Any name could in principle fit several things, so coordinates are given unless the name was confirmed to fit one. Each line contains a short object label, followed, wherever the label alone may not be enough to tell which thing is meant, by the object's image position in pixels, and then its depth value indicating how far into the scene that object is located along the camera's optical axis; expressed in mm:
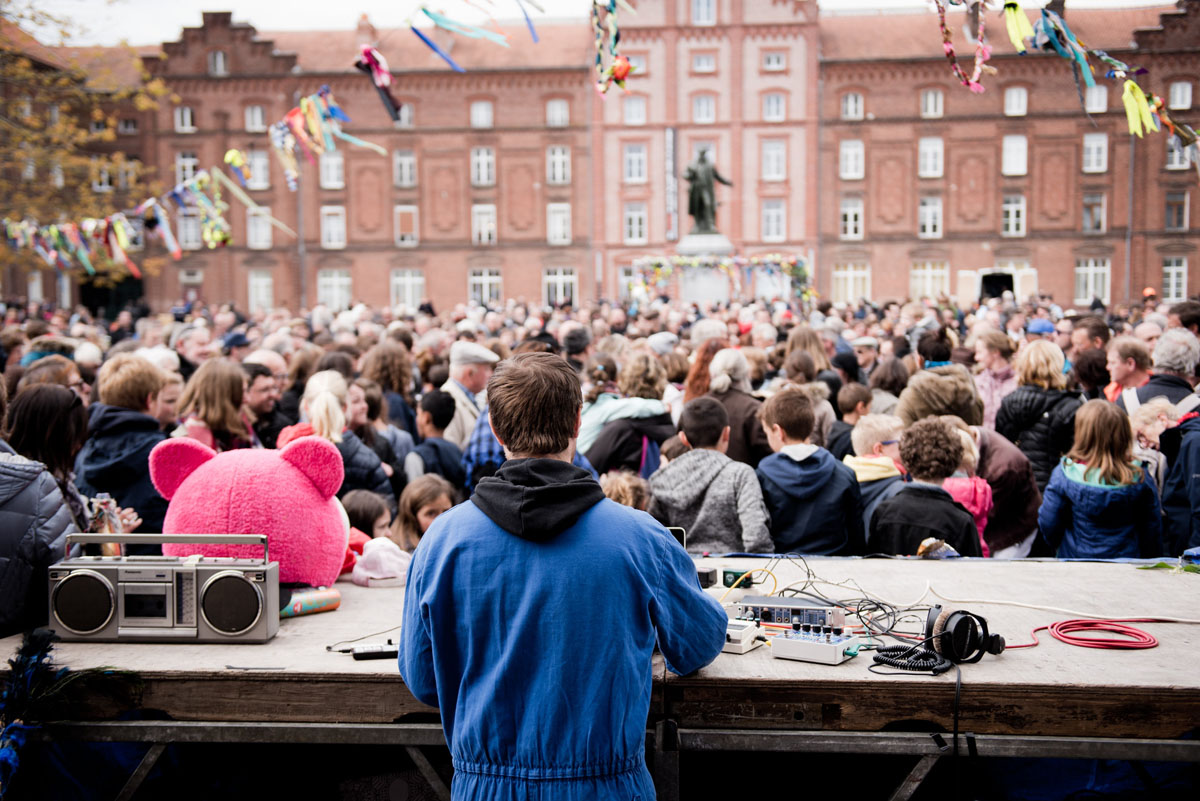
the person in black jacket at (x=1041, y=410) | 6953
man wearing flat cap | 7020
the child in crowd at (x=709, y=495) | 4867
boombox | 3242
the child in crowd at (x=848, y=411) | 6961
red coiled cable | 3158
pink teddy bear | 3482
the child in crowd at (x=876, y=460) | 5484
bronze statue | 28984
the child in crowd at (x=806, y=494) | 5094
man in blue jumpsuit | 2402
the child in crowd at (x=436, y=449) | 6379
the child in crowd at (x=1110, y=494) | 5207
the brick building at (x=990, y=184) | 44188
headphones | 2977
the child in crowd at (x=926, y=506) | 4656
